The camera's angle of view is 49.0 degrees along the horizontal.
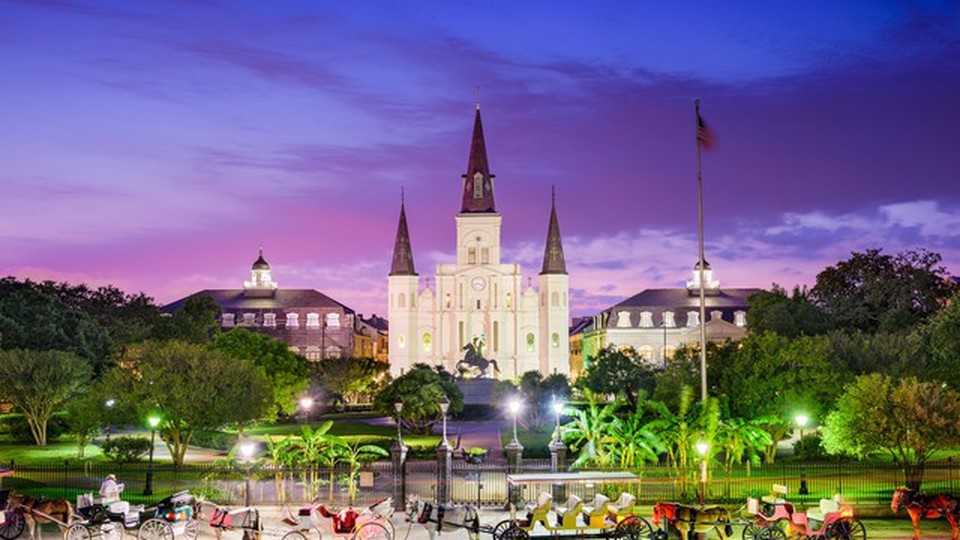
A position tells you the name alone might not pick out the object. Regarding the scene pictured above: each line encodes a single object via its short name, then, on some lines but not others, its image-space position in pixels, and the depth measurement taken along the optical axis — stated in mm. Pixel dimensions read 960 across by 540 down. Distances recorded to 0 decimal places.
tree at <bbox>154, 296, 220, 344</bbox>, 81750
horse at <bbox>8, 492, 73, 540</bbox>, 20344
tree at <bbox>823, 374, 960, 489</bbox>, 29172
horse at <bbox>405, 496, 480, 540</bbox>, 20467
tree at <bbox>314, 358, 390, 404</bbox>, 82938
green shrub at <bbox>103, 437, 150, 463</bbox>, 40688
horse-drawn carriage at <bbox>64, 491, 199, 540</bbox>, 19938
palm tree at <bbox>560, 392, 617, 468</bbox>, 30688
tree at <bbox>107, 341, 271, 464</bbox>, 37125
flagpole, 30128
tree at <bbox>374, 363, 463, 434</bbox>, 56194
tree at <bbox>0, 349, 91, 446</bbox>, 49188
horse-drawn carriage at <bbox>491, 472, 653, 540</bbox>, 19906
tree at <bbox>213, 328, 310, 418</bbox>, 61250
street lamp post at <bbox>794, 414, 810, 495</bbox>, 27914
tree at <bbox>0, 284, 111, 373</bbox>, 60031
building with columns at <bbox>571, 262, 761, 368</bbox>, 125562
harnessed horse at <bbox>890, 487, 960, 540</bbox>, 20734
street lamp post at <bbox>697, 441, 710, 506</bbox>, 25378
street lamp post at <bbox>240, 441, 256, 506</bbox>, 24031
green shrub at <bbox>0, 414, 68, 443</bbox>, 52844
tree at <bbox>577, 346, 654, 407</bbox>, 75394
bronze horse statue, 94338
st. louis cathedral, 118938
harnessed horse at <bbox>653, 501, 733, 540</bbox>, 20000
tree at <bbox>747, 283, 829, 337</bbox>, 67438
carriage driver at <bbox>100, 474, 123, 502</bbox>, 21438
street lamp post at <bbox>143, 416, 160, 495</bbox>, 29094
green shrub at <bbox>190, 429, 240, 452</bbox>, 48406
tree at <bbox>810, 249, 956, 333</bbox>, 71438
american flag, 32316
